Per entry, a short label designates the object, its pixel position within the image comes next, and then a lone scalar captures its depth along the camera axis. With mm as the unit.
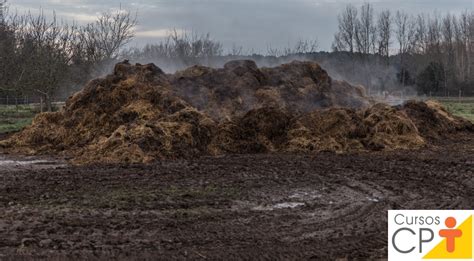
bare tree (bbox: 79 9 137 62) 40344
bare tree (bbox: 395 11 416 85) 68188
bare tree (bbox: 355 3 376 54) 62188
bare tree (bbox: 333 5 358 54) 61834
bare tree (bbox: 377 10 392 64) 63247
